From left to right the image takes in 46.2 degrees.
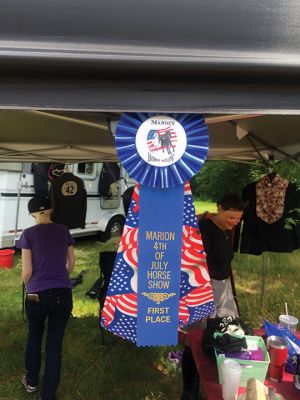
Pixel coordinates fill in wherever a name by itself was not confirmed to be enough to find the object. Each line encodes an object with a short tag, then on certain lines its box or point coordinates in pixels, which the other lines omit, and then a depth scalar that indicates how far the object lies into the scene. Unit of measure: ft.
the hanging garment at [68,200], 13.34
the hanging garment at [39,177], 21.21
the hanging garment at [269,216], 10.77
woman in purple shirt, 8.54
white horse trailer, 20.35
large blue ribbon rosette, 3.89
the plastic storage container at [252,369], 5.36
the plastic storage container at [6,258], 19.67
